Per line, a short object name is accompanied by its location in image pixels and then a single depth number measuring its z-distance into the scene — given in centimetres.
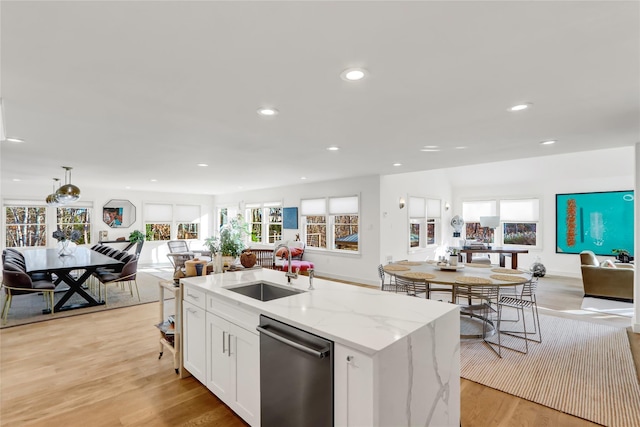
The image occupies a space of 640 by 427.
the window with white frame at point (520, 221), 795
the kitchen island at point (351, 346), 137
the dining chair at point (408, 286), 372
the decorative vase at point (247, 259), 334
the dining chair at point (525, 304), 348
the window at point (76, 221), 853
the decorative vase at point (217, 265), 316
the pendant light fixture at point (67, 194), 509
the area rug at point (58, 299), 437
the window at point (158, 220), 995
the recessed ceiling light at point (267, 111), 265
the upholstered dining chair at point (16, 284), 419
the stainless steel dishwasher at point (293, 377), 149
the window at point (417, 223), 763
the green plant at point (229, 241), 324
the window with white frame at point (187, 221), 1063
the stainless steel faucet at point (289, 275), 259
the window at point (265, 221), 905
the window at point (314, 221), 764
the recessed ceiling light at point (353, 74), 194
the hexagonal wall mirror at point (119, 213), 919
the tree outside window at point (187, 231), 1070
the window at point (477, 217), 873
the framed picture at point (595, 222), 671
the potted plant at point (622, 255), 613
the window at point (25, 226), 795
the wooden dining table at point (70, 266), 455
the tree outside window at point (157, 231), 995
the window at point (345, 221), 705
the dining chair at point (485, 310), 330
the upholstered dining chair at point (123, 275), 501
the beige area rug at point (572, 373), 233
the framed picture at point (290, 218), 821
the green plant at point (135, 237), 920
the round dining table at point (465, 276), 339
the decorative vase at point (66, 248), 618
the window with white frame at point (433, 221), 833
